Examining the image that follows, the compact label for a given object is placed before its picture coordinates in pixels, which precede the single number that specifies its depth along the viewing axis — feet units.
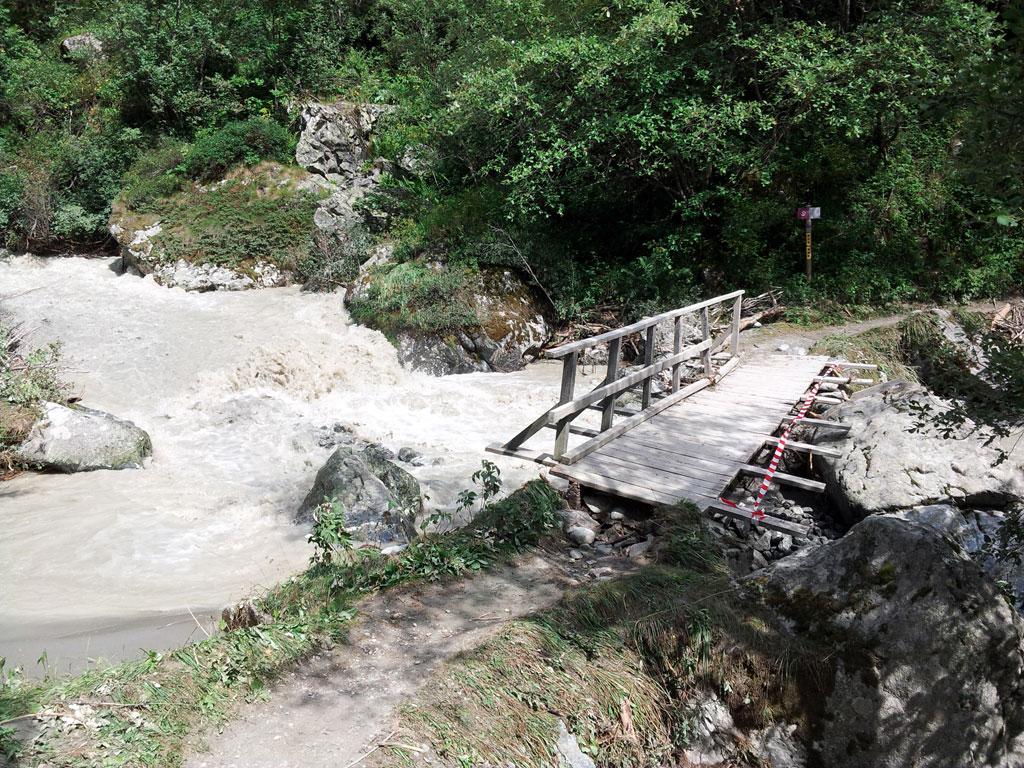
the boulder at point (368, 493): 21.18
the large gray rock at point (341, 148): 61.31
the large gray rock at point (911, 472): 21.21
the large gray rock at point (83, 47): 71.67
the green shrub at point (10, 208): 55.62
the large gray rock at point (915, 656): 10.52
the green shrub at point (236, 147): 59.57
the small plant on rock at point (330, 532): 13.87
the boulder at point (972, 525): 18.66
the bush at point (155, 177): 57.41
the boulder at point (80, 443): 27.48
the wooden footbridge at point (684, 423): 21.58
